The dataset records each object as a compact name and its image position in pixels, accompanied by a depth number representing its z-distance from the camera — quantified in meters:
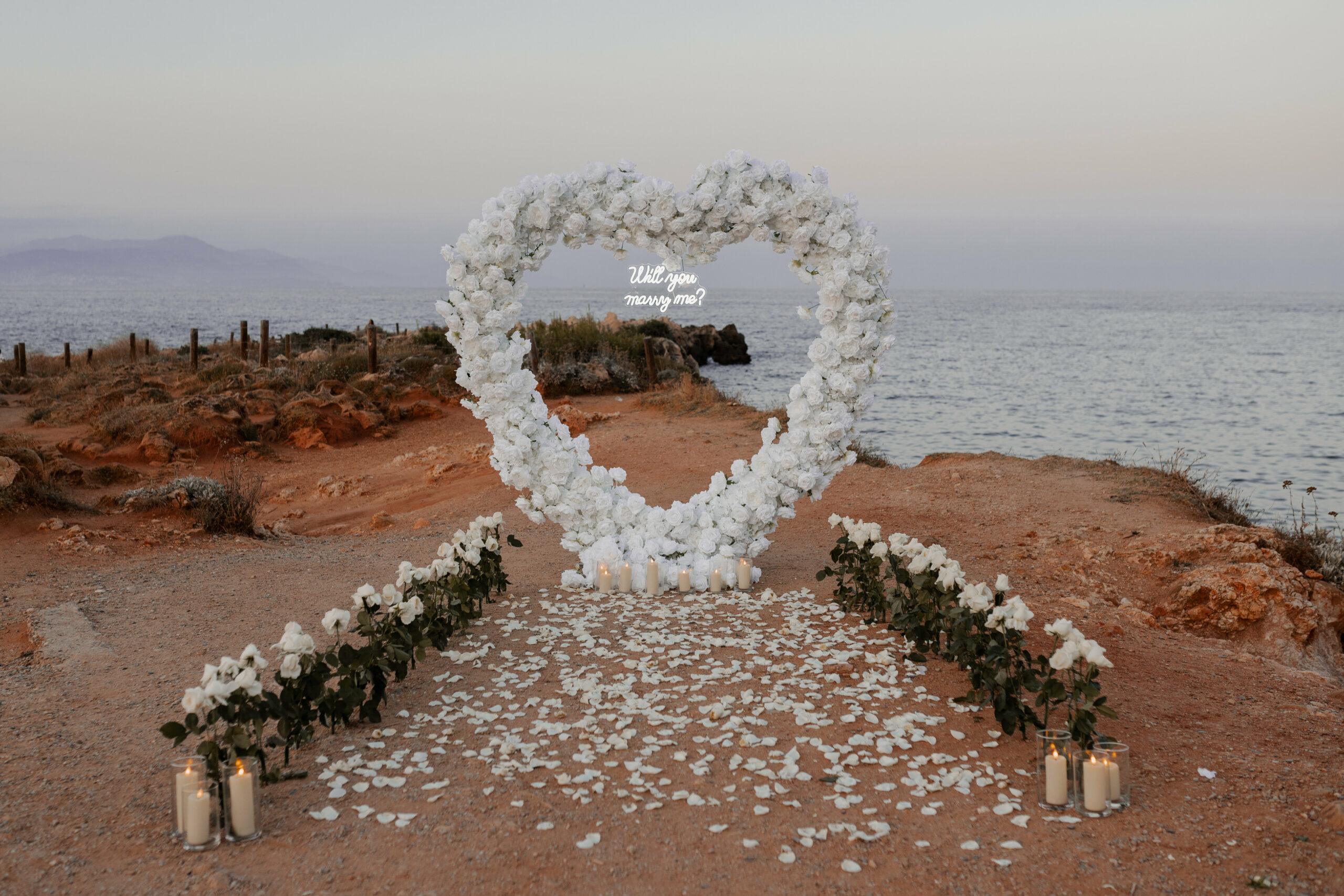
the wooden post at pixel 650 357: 20.33
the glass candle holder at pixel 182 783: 3.05
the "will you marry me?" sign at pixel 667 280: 6.08
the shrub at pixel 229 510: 8.09
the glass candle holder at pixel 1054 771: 3.33
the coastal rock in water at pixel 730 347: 38.66
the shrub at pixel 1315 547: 7.51
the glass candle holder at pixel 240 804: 3.07
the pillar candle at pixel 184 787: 3.04
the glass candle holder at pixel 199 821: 3.01
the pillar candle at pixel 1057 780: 3.33
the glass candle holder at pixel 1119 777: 3.33
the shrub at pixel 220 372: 19.06
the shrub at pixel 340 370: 18.66
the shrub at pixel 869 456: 12.30
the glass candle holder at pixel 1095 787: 3.27
